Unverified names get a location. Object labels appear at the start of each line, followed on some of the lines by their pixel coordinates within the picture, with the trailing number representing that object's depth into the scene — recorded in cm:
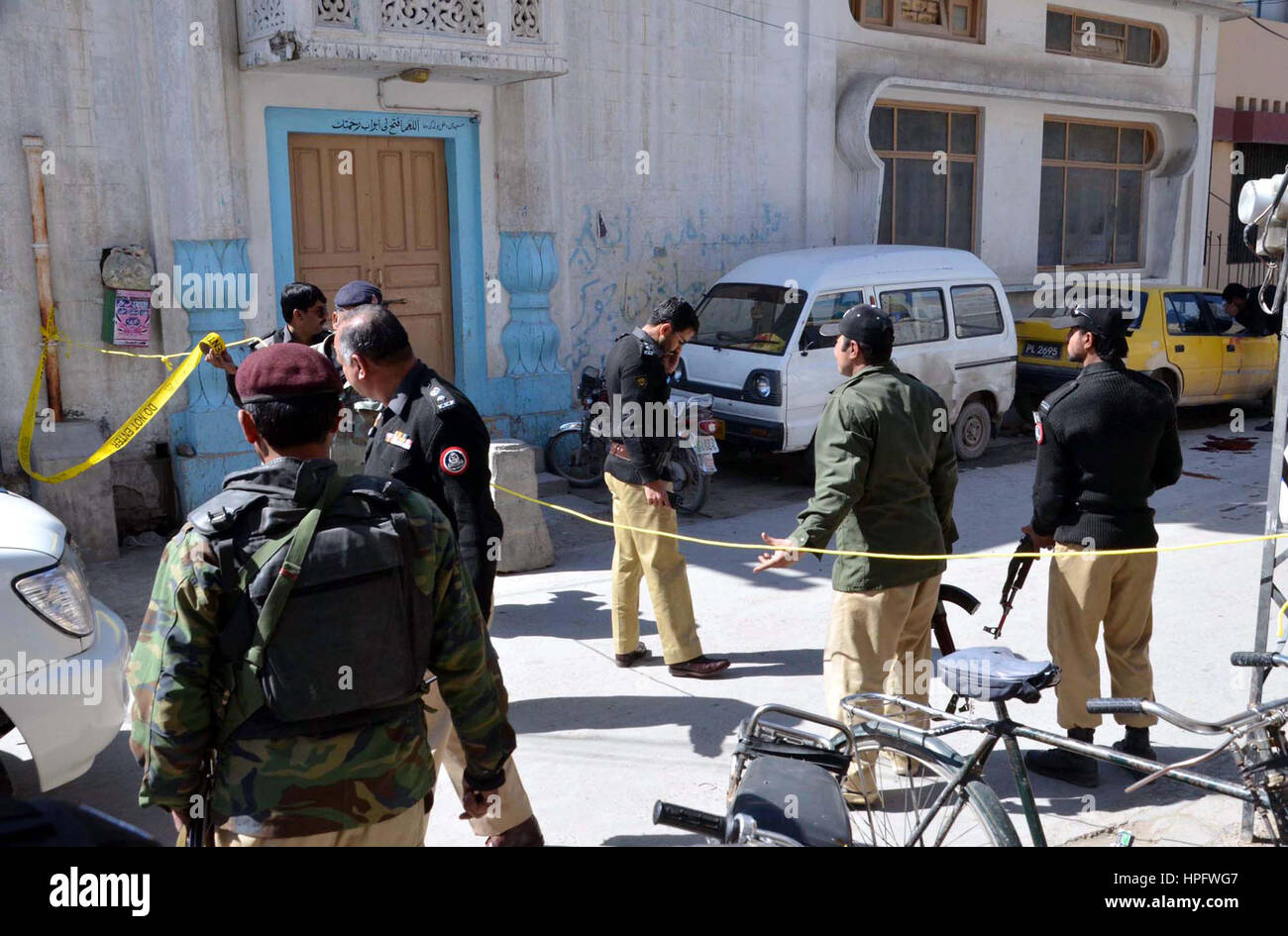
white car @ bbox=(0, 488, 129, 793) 396
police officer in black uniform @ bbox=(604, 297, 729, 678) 595
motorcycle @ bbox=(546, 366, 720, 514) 930
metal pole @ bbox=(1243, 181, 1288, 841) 427
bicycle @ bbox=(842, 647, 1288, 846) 304
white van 1020
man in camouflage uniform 251
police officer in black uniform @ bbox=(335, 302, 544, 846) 392
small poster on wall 859
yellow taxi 1273
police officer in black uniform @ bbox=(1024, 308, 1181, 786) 482
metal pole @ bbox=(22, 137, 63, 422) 820
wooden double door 970
